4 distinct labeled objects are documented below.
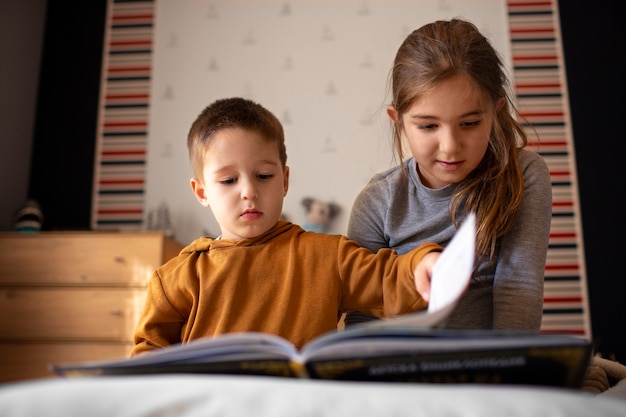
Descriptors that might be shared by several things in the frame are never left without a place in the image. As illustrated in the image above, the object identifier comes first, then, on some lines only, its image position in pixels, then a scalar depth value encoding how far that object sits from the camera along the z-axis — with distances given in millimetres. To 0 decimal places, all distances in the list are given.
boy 1110
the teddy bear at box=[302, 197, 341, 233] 3820
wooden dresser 3145
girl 1173
